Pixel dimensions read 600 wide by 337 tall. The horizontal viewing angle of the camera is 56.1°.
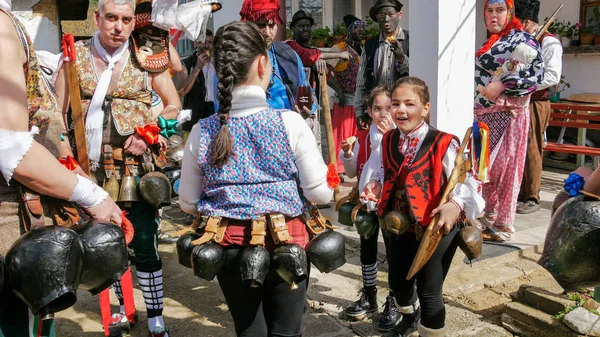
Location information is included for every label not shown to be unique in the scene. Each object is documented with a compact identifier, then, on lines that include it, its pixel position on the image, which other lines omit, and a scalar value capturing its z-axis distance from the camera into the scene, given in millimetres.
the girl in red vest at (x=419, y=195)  2855
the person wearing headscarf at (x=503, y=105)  4789
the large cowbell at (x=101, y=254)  2023
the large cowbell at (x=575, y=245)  1855
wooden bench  7047
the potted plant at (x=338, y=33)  9322
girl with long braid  2266
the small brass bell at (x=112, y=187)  3248
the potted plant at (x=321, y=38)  9734
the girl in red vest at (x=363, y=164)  3521
